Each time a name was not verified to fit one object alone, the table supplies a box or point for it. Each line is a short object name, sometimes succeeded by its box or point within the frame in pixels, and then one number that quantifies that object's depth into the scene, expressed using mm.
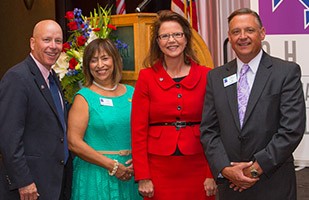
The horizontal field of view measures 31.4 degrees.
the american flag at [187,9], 5773
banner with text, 4543
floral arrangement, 3770
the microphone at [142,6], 3974
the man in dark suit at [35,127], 2896
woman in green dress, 3268
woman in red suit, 3123
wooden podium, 3770
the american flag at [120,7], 5500
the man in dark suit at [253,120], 2756
